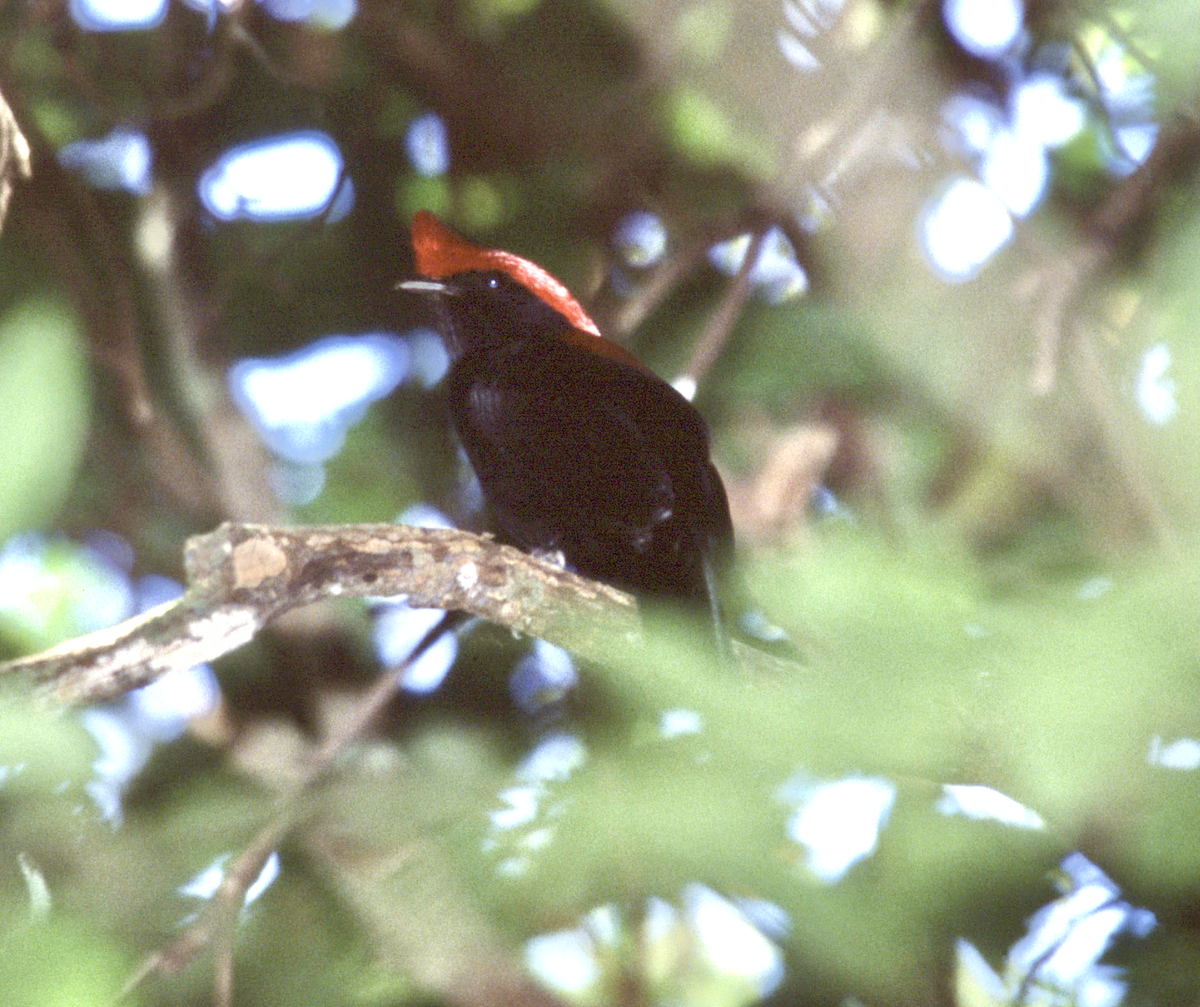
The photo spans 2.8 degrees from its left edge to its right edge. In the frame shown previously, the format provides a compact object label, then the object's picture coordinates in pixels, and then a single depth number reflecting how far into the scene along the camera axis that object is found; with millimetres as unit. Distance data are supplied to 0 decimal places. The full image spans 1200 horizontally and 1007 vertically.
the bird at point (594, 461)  5557
